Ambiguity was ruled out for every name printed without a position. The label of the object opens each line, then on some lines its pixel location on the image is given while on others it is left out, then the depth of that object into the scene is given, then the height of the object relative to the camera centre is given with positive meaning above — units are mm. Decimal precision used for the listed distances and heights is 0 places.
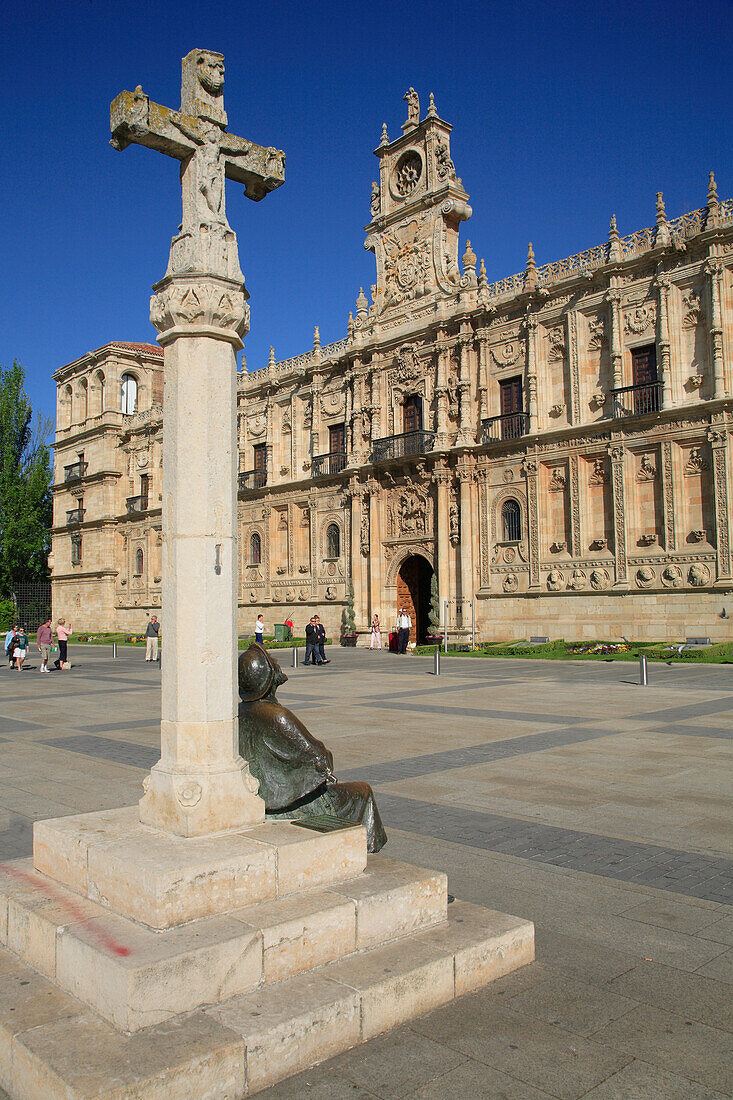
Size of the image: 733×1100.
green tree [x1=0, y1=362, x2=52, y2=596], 54125 +7371
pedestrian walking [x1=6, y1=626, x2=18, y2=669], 24375 -1307
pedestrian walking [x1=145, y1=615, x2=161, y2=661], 27688 -1537
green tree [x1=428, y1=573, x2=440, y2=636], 29000 -679
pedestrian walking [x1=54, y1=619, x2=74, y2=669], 24250 -1407
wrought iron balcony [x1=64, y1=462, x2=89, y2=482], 52812 +8308
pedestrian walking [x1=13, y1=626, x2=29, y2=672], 24031 -1445
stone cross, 4059 +641
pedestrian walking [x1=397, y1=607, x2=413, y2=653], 28953 -1405
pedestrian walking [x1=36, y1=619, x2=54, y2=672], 24516 -1217
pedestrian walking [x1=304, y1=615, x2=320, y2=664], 23297 -1420
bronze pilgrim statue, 4375 -978
